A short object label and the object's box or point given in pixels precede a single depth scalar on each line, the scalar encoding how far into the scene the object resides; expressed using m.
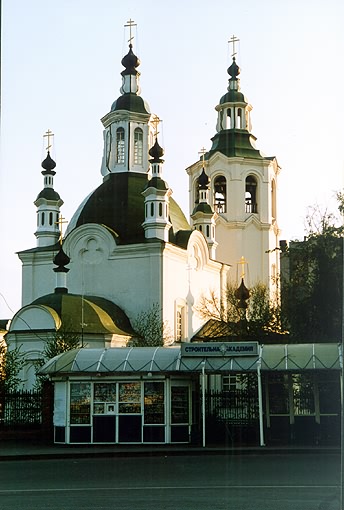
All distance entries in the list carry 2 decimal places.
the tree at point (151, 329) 40.87
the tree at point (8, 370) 30.31
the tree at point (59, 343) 33.66
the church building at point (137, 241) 40.25
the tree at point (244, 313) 36.56
